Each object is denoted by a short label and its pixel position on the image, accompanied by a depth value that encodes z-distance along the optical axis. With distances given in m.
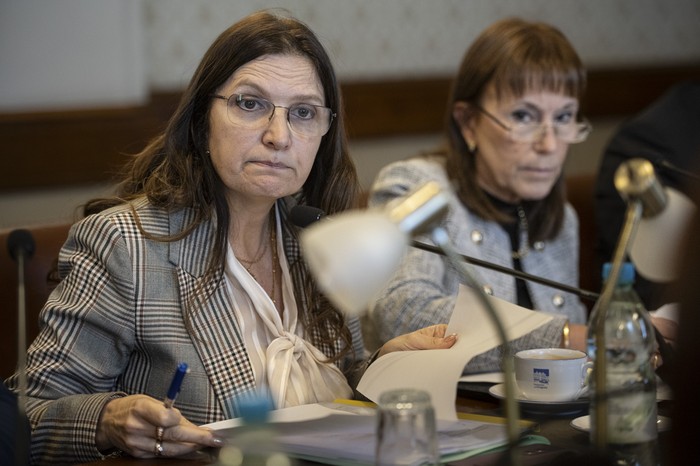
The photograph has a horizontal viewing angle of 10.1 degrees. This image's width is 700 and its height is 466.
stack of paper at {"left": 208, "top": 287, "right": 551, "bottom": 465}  3.79
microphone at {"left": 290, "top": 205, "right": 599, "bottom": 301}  3.95
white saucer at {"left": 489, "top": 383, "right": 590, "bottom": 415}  3.95
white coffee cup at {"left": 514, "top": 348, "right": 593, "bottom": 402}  3.97
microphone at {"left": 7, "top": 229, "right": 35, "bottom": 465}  3.70
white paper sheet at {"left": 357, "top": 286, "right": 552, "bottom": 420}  3.81
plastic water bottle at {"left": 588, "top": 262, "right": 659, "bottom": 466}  3.78
